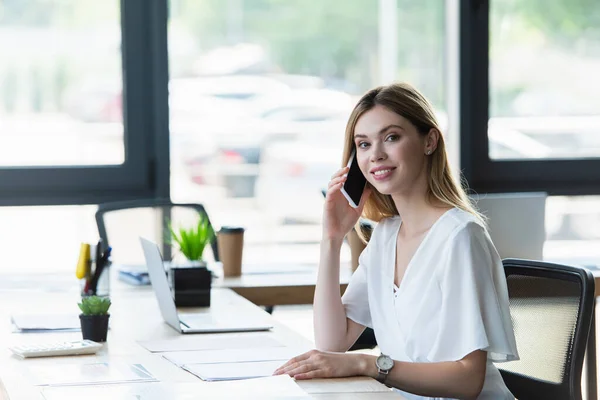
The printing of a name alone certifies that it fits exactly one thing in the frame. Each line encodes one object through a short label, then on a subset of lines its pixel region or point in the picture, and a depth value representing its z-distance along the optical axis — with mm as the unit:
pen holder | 3806
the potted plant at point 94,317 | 3321
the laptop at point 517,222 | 5009
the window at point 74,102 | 6607
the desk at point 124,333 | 2825
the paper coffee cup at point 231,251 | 4978
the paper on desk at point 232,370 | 2818
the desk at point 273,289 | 4686
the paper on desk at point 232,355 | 3066
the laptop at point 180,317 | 3585
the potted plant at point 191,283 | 4076
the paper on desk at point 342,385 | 2706
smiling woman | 2949
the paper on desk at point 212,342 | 3290
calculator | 3136
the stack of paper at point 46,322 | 3627
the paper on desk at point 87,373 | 2798
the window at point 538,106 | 7022
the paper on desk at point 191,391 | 2526
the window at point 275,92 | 6783
